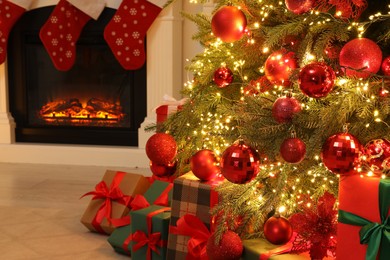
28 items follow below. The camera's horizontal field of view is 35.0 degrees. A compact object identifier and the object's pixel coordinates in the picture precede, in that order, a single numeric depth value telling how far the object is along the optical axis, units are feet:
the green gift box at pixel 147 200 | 7.54
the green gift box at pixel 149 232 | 6.71
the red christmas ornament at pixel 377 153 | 4.58
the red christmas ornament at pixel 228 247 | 5.33
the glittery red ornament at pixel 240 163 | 4.98
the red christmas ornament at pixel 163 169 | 6.83
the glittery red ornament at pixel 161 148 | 6.37
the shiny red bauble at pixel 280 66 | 5.22
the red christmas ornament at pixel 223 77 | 6.25
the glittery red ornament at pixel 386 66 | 4.71
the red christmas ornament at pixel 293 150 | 4.69
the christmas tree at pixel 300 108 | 4.62
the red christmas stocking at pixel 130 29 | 13.12
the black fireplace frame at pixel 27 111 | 13.74
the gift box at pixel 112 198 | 8.22
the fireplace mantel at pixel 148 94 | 13.26
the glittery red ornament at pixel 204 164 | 6.01
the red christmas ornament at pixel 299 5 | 4.92
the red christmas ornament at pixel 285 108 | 4.87
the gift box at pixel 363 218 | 4.25
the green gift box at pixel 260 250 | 5.17
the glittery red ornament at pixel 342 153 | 4.42
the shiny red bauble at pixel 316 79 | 4.57
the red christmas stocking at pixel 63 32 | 13.50
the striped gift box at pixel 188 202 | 6.04
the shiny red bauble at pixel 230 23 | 5.60
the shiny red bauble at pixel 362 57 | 4.58
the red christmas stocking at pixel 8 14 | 13.71
